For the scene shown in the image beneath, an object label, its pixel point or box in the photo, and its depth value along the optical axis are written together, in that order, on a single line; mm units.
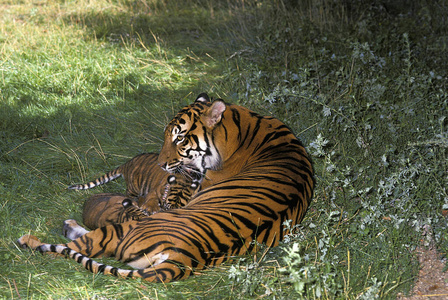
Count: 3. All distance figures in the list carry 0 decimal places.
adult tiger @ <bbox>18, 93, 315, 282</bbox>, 6484
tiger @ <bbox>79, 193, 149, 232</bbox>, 8211
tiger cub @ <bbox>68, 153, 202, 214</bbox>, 8562
